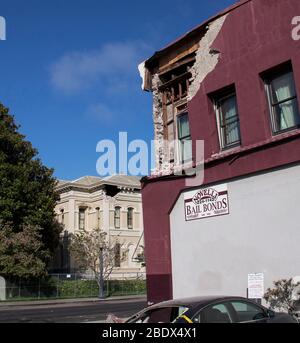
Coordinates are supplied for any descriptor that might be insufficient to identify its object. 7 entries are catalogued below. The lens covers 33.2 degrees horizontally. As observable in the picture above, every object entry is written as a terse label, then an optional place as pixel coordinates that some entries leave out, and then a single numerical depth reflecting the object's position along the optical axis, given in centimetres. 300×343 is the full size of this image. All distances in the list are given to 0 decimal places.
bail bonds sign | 1222
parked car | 738
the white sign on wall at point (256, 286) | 1087
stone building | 5691
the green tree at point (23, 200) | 3959
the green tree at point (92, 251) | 4809
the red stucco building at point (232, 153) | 1103
